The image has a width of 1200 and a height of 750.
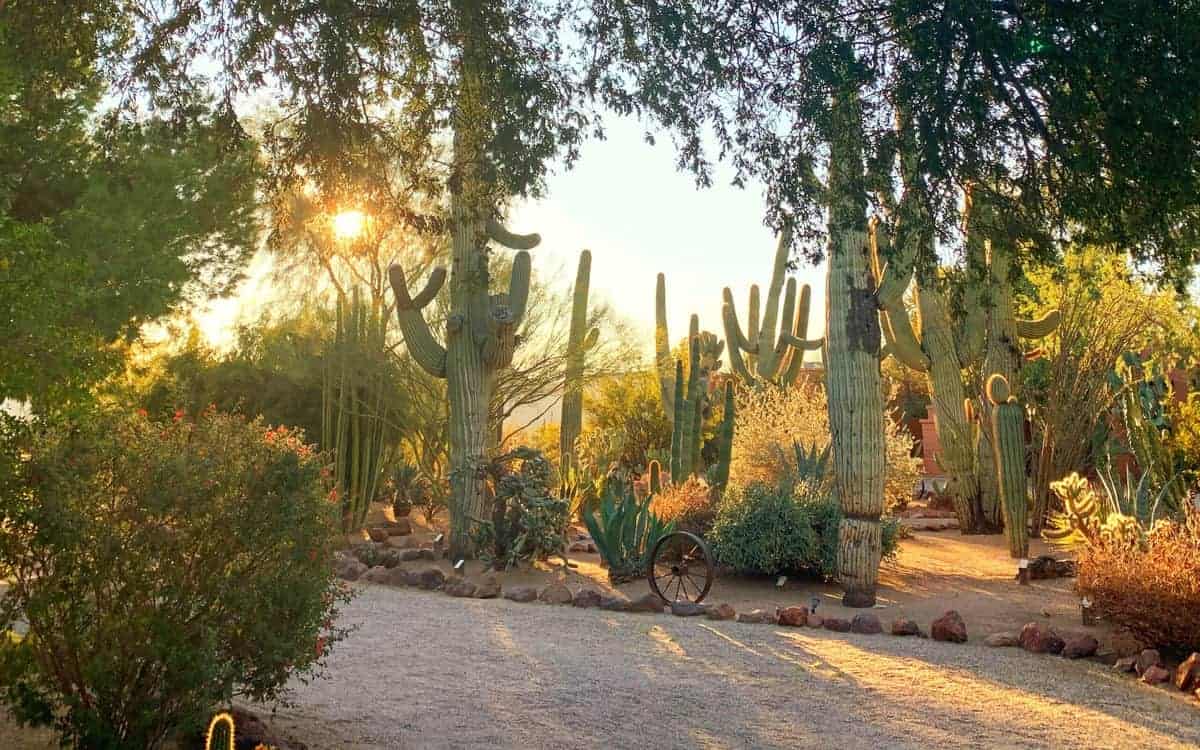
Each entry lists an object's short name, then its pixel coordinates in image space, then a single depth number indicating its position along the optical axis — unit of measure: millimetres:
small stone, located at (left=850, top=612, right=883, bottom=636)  9211
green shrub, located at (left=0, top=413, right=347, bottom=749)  4543
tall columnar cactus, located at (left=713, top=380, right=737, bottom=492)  15281
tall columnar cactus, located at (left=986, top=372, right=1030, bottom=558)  13852
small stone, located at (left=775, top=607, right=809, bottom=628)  9555
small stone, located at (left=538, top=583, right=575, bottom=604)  10828
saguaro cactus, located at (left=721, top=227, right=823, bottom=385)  25922
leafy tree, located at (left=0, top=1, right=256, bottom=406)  6598
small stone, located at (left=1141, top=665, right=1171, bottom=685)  7344
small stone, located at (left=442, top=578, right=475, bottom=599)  11336
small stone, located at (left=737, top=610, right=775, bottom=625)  9734
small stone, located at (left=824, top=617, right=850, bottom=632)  9320
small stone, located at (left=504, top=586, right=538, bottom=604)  10922
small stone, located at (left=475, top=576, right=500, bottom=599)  11203
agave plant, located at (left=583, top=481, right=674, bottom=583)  12109
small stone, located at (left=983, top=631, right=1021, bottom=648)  8656
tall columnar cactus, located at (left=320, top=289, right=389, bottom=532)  17219
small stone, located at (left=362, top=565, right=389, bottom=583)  12227
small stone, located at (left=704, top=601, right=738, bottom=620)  9836
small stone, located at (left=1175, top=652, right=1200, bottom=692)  7051
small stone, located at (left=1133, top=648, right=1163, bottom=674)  7551
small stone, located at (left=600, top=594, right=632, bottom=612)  10357
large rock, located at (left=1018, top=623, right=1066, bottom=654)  8367
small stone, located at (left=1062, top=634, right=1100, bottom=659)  8188
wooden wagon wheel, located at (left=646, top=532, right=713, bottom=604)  10773
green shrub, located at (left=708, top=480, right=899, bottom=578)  11953
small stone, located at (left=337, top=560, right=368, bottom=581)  12367
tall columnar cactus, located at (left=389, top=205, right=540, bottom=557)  13938
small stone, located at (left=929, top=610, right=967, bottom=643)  8883
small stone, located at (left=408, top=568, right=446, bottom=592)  11883
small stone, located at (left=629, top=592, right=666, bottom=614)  10233
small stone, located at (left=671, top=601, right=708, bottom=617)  10008
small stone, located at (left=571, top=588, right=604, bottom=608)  10586
